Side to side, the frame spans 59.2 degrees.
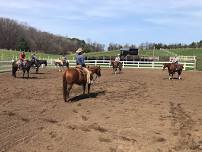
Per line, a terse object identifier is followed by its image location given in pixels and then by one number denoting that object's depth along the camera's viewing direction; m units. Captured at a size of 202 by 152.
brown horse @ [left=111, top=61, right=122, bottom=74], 16.16
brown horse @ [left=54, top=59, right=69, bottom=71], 18.31
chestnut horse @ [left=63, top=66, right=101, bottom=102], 6.87
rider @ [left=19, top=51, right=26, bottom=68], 12.17
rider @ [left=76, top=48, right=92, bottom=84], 7.42
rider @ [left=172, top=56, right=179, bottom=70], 13.02
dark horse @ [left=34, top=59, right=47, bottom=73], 14.72
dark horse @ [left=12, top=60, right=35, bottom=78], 12.25
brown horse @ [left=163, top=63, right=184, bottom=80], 12.98
